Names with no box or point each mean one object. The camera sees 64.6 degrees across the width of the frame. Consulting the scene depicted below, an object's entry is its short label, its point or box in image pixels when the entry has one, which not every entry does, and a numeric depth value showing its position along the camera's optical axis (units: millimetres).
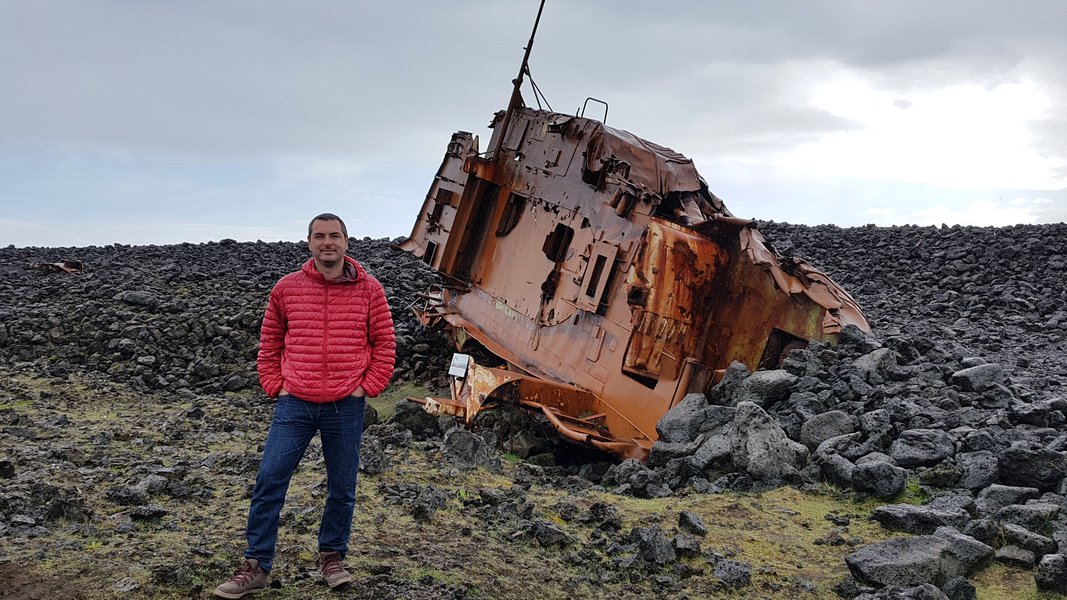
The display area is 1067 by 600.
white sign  7230
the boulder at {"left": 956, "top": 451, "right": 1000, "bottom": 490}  5254
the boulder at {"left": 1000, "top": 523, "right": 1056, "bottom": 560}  4336
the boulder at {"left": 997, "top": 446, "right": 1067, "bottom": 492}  5148
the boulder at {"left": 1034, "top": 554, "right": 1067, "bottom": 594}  4004
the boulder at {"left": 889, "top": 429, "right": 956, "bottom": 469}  5598
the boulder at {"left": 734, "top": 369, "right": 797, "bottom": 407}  6828
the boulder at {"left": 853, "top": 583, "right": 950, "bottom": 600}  3773
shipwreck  7215
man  3654
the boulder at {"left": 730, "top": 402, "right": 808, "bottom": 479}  5770
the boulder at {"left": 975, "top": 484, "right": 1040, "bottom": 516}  4945
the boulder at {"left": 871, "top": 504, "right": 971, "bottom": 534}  4672
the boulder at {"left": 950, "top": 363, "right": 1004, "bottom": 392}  6680
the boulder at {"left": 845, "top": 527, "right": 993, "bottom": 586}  4059
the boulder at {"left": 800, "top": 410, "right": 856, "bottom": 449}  6141
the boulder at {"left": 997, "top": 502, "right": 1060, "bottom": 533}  4645
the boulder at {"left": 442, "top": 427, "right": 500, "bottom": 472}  6031
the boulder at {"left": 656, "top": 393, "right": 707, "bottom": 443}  6465
